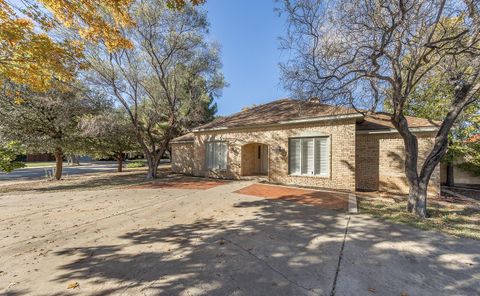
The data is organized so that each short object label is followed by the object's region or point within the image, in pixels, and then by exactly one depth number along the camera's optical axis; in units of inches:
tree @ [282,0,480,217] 232.8
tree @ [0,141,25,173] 450.3
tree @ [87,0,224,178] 493.0
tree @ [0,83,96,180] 496.7
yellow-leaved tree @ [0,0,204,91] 259.8
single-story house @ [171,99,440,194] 393.4
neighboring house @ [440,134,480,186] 521.0
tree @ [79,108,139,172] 522.6
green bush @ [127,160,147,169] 1092.6
